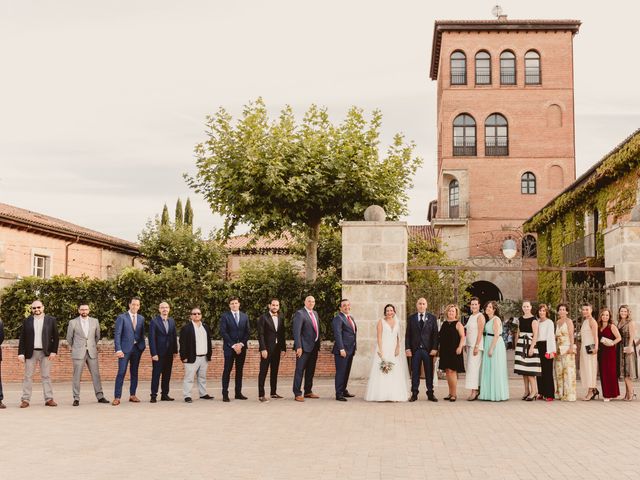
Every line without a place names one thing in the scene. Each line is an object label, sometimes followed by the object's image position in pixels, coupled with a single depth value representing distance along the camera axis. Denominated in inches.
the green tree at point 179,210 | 2408.8
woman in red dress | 538.9
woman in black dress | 536.4
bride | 530.0
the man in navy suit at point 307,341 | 543.8
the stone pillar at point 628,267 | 639.1
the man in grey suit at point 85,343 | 531.8
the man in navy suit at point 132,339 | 537.3
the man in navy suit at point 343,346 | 538.9
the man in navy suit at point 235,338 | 549.3
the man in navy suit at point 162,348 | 541.0
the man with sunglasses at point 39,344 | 519.5
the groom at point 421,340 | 538.3
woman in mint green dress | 532.4
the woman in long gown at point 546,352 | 540.4
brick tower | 1791.3
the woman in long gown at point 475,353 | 535.2
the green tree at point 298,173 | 810.2
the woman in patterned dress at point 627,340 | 539.5
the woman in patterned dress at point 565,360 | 538.0
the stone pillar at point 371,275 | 624.1
